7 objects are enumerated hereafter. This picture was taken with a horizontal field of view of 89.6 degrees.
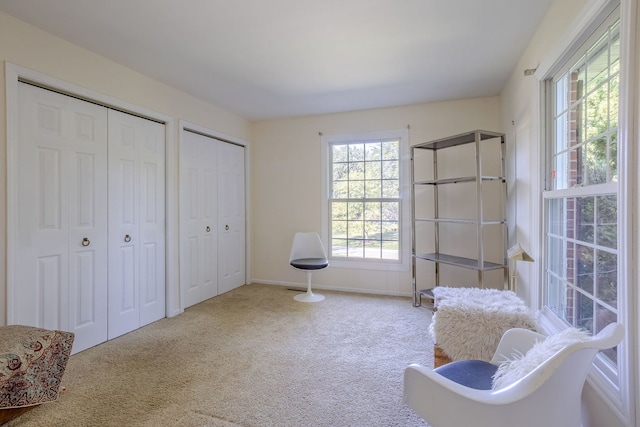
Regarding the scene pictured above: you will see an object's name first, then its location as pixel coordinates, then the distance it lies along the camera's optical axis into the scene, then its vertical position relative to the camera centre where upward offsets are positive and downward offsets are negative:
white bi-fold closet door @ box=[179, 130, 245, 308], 3.73 -0.03
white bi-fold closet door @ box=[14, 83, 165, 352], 2.30 -0.03
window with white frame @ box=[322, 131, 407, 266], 4.24 +0.23
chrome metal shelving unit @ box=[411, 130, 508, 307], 3.11 +0.00
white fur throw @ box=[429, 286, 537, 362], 1.78 -0.63
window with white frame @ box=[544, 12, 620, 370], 1.41 +0.12
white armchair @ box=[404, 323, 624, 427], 1.00 -0.62
